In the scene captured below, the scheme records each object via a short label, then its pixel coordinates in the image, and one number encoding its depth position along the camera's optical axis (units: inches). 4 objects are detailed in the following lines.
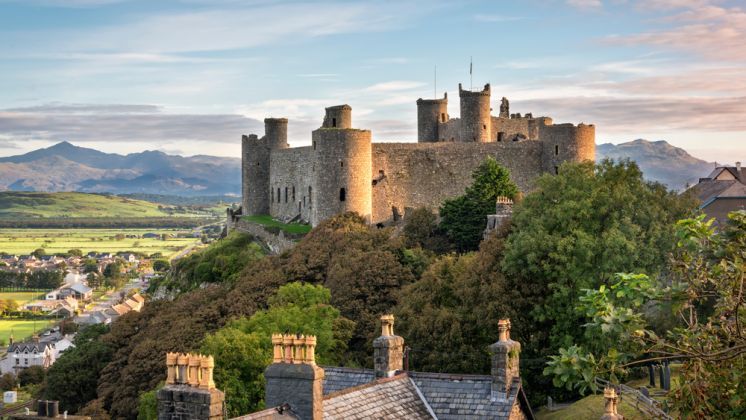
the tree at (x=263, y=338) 1455.5
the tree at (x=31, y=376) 4178.2
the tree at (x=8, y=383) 4190.5
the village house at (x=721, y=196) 2824.8
